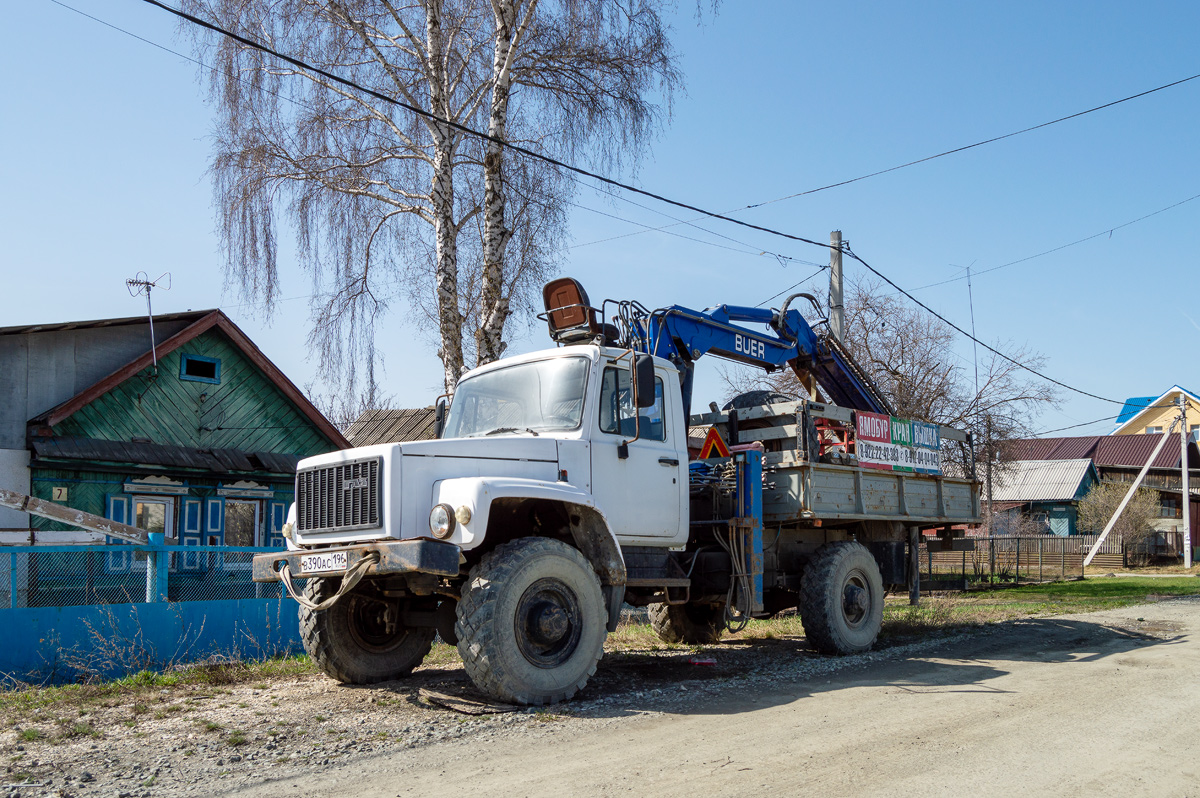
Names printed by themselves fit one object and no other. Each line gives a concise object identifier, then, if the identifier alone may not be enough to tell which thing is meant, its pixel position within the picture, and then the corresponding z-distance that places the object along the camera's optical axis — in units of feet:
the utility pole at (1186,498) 110.73
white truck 21.66
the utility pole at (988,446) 79.76
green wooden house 48.96
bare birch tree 45.14
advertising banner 34.23
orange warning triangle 31.60
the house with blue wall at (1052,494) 137.59
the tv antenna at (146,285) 53.72
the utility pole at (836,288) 55.31
